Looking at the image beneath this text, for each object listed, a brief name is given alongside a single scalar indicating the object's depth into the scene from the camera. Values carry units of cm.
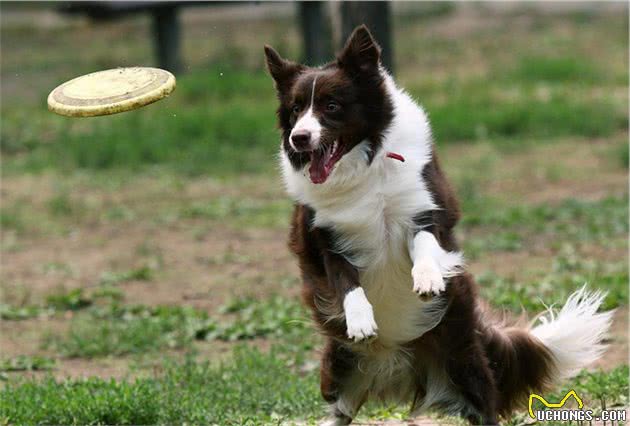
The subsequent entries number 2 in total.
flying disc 1248
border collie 1170
